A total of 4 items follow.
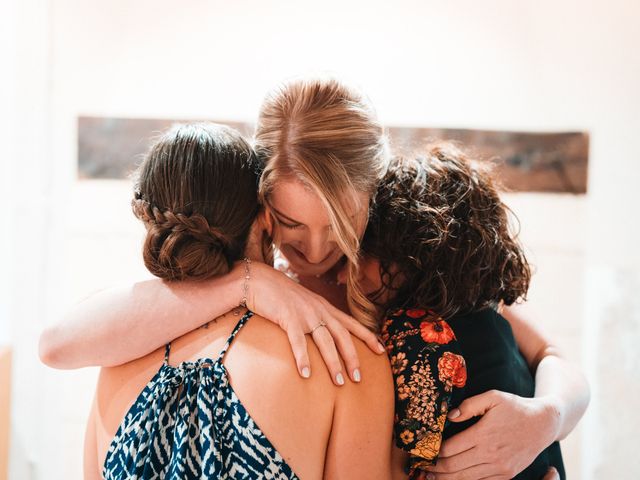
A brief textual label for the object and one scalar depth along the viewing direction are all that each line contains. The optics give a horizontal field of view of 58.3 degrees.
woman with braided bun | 0.92
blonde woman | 1.01
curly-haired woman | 1.04
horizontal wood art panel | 2.39
